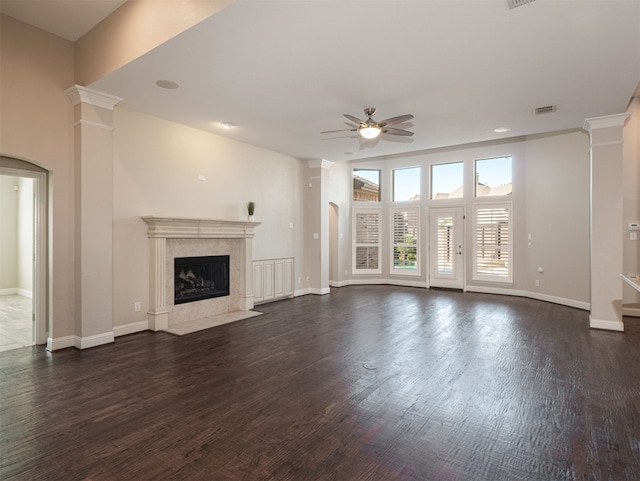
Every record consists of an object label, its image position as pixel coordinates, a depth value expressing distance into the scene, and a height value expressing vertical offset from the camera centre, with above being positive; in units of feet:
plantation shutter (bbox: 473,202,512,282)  25.16 -0.41
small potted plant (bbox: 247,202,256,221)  20.33 +1.86
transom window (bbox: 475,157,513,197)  25.26 +4.65
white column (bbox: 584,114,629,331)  15.69 +0.75
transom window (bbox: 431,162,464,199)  27.43 +4.73
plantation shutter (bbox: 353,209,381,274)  30.42 -0.33
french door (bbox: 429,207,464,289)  27.12 -0.76
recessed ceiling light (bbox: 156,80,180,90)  12.46 +5.82
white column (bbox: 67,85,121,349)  13.34 +1.03
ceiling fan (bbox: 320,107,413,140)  13.19 +4.57
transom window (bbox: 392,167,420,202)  29.22 +4.73
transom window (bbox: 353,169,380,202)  30.60 +4.83
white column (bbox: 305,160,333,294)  25.41 +1.18
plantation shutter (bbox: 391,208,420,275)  29.16 -0.17
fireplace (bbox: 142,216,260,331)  15.92 -0.89
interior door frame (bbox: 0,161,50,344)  13.35 -0.14
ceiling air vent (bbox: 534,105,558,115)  14.66 +5.61
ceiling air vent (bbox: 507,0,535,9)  8.01 +5.58
